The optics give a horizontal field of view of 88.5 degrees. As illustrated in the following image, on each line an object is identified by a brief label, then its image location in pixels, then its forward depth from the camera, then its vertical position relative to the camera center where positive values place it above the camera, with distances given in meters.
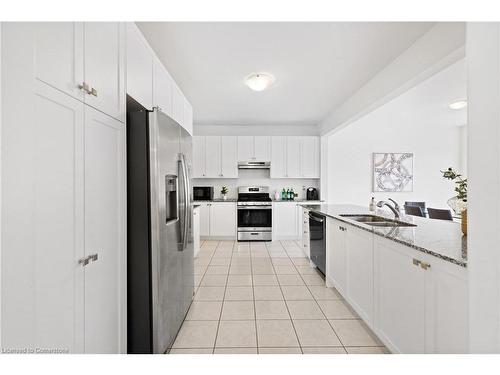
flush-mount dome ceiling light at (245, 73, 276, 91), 3.21 +1.35
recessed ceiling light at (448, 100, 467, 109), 4.36 +1.43
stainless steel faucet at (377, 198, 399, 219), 2.60 -0.26
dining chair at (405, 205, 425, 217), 4.61 -0.44
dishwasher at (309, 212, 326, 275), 3.22 -0.72
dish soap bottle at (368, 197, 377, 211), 3.24 -0.25
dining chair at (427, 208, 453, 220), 3.97 -0.43
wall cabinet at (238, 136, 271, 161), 5.76 +0.89
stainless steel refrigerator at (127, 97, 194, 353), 1.58 -0.28
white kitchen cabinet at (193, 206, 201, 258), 4.13 -0.77
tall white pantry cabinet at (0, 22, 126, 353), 0.80 +0.00
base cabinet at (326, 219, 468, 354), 1.20 -0.64
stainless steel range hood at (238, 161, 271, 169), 5.86 +0.50
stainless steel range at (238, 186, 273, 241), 5.52 -0.72
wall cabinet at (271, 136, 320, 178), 5.78 +0.67
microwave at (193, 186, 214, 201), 5.85 -0.15
